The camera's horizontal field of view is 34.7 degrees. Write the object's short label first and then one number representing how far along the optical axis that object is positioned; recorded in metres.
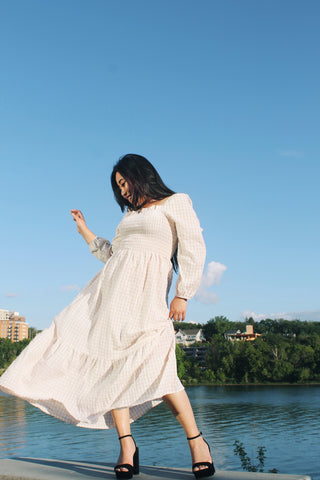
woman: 2.65
